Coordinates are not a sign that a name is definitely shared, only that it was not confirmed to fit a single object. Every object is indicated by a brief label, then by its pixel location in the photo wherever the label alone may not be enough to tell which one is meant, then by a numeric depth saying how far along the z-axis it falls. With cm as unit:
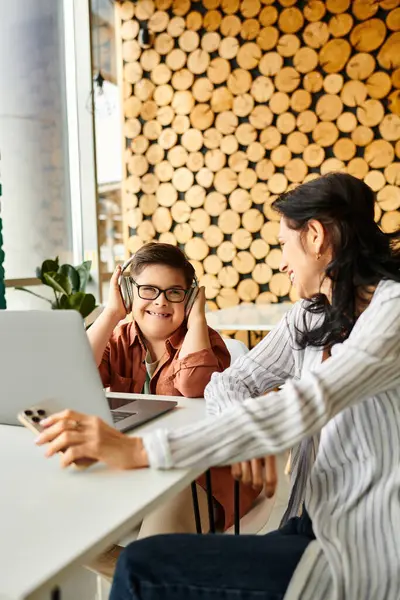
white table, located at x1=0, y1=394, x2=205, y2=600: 64
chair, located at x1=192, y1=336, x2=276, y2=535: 137
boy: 159
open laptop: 101
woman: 87
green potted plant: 283
